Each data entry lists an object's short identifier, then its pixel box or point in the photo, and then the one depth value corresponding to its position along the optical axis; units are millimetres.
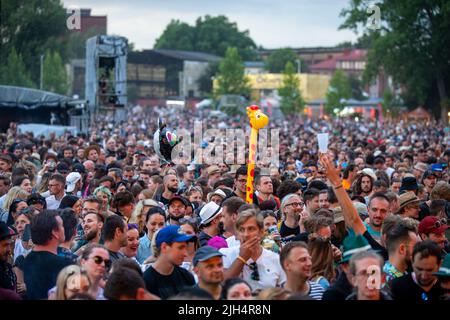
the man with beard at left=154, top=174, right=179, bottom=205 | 12688
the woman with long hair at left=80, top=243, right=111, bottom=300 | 7184
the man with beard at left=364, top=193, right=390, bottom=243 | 9883
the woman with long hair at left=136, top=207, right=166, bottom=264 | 9523
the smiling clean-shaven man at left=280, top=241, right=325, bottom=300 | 7230
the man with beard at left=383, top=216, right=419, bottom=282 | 7902
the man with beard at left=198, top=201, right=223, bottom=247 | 9672
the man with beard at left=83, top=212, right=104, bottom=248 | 9312
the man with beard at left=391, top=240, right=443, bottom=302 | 7168
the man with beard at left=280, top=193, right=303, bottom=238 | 10211
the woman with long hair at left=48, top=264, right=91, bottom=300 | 6496
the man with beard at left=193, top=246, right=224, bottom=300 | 6852
